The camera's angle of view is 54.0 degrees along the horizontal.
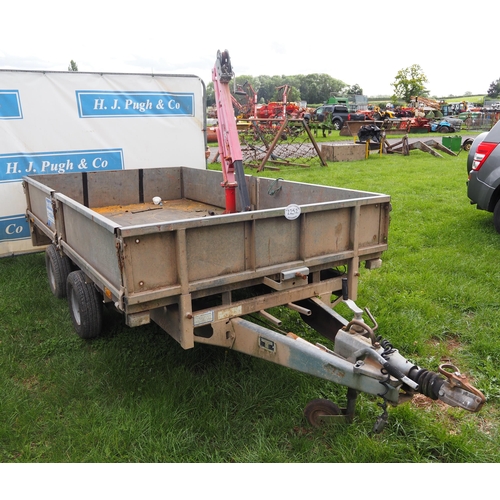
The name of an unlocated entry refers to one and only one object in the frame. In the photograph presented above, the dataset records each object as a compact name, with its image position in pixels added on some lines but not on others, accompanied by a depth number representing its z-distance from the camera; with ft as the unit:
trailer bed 9.25
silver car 22.39
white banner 20.45
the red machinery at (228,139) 15.85
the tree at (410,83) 192.24
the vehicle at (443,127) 99.09
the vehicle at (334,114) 113.60
